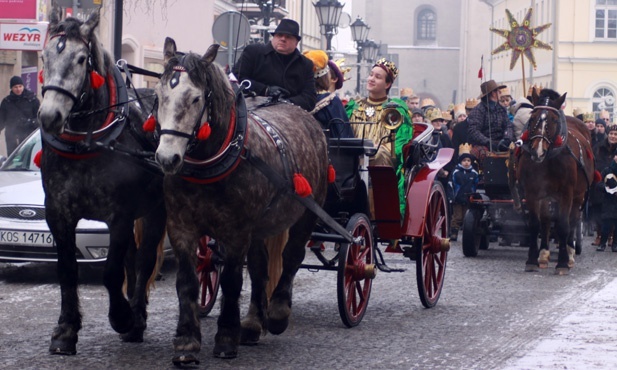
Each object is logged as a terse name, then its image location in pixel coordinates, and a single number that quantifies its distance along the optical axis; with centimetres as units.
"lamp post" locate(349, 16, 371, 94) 3631
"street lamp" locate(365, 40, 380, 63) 3984
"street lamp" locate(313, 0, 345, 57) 2848
